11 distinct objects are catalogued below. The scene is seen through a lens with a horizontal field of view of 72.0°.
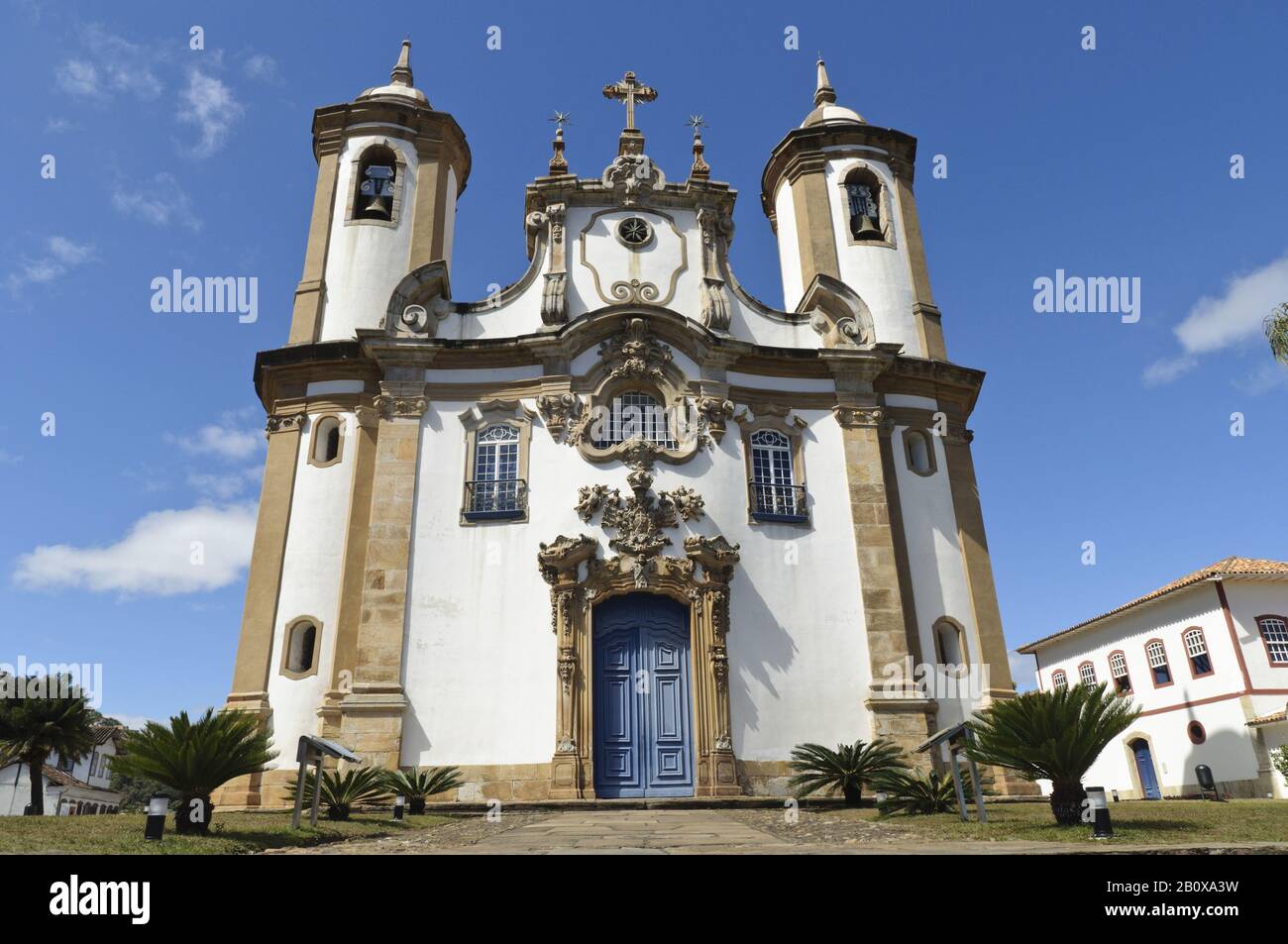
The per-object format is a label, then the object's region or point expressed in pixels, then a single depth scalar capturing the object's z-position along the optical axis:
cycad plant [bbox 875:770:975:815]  11.73
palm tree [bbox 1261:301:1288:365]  15.65
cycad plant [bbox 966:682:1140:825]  8.91
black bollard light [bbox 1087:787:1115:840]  7.57
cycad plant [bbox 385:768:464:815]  12.73
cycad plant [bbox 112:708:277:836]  8.59
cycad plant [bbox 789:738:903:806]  13.67
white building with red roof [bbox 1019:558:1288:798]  25.22
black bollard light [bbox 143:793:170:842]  7.36
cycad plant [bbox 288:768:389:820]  11.34
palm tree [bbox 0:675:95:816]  21.00
